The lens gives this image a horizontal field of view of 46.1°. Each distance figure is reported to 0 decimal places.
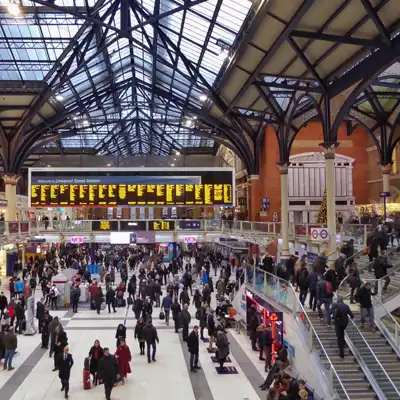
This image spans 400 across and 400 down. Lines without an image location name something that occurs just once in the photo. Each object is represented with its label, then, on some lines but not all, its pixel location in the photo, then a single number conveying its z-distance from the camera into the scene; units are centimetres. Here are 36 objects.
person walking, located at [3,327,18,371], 1198
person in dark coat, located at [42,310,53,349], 1404
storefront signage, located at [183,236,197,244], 3175
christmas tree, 2560
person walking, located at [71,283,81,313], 1961
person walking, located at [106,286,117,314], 1949
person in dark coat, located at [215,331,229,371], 1255
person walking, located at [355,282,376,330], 1099
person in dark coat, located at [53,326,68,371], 1137
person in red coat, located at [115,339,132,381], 1121
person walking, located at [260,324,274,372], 1238
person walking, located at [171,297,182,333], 1645
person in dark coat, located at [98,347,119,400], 995
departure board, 3033
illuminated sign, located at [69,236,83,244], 3188
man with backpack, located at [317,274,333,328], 1198
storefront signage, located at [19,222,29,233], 2831
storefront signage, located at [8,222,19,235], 2648
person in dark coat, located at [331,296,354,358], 1049
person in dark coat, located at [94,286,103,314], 1920
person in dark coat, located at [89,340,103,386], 1095
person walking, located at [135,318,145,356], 1364
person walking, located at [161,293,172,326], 1753
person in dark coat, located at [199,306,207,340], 1572
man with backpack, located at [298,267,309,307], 1330
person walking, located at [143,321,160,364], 1298
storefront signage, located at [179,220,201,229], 3212
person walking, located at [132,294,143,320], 1677
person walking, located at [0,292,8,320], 1714
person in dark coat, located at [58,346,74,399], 1045
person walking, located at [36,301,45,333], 1554
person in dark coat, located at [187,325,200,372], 1229
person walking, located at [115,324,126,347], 1270
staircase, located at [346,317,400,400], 945
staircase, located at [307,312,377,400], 973
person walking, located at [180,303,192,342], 1423
